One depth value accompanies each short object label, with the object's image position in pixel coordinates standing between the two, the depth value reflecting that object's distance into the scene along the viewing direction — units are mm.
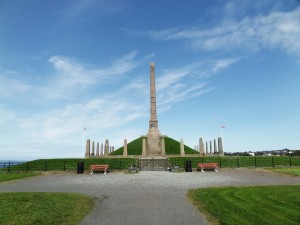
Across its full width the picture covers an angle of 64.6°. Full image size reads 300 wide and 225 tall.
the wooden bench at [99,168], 26234
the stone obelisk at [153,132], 52469
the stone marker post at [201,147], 44878
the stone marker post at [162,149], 45841
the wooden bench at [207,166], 26625
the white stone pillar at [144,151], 45331
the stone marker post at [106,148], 45528
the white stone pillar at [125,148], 44988
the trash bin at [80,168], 26281
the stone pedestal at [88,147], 44762
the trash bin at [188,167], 26469
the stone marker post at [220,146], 43850
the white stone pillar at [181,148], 44338
